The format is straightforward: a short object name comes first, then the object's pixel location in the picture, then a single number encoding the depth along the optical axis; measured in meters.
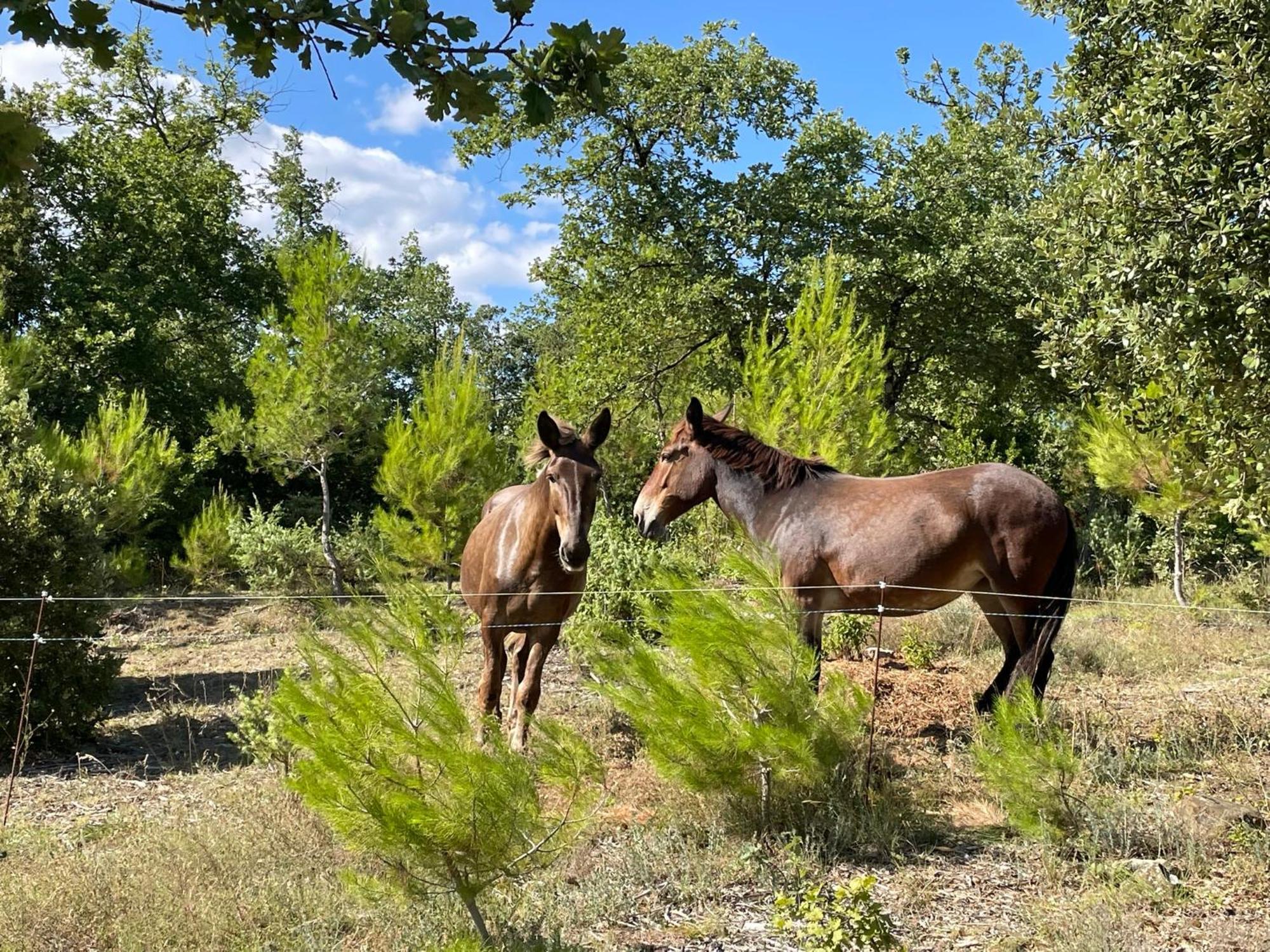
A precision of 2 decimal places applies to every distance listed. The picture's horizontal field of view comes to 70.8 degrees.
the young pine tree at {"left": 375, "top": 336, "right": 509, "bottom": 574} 14.69
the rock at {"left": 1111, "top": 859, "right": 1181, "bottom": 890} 3.62
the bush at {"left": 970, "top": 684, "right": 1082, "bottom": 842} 3.92
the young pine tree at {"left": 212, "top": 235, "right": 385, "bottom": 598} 13.77
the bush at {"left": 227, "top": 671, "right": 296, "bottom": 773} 5.05
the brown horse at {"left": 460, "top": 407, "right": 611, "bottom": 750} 4.94
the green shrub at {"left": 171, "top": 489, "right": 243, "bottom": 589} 16.86
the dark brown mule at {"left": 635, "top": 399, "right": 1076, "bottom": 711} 5.68
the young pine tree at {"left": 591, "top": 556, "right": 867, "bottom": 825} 3.98
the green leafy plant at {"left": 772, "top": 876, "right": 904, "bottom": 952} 2.87
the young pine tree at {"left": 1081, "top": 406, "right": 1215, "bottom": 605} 12.16
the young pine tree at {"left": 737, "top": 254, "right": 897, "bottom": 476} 8.98
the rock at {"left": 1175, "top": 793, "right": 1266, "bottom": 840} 4.08
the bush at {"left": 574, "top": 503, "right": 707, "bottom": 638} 8.36
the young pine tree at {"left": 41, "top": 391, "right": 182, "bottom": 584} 14.40
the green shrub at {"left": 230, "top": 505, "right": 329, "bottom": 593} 14.91
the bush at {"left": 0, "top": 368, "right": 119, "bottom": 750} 6.26
